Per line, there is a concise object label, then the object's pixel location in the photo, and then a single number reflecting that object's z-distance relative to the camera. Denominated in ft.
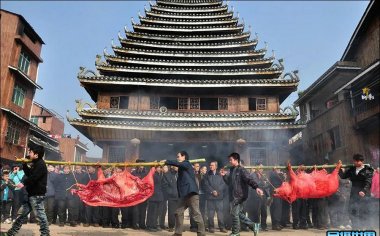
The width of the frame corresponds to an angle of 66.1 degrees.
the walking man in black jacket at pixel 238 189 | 22.35
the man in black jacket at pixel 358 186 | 24.71
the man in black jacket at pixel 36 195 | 19.93
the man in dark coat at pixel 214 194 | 29.71
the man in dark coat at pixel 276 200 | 31.07
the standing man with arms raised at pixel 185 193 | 21.94
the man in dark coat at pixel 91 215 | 31.63
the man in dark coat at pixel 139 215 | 30.63
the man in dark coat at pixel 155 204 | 30.27
